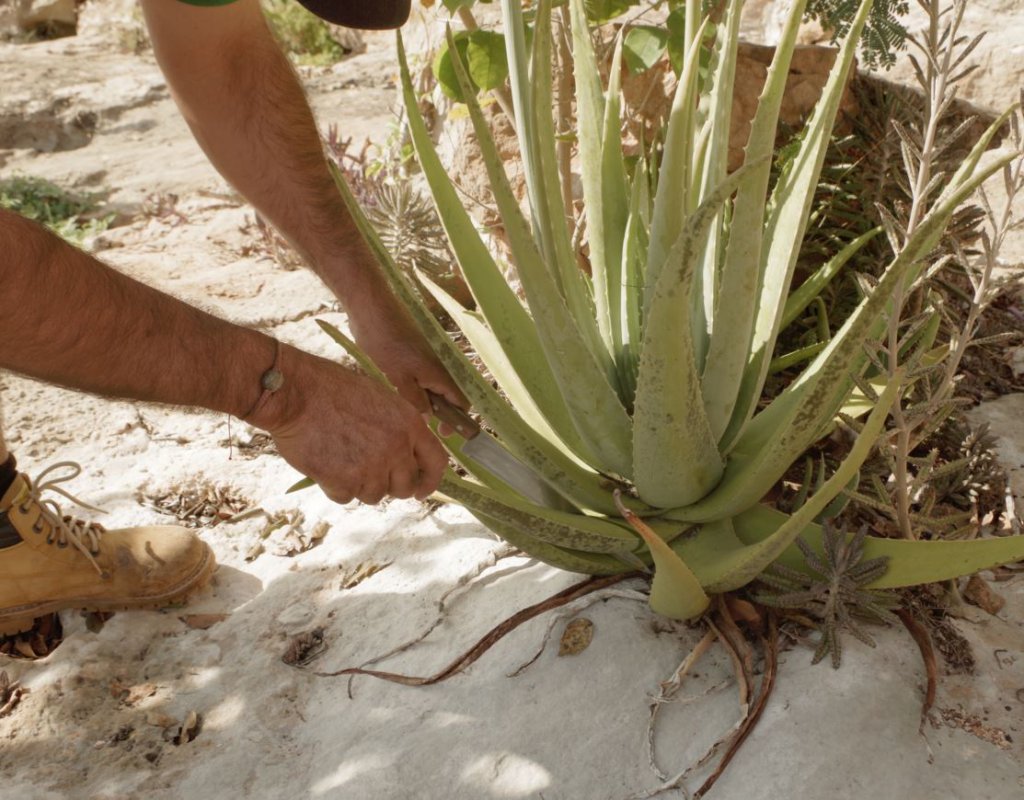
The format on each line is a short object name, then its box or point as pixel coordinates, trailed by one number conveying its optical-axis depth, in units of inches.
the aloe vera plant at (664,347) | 49.2
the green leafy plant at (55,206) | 170.9
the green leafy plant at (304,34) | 292.2
